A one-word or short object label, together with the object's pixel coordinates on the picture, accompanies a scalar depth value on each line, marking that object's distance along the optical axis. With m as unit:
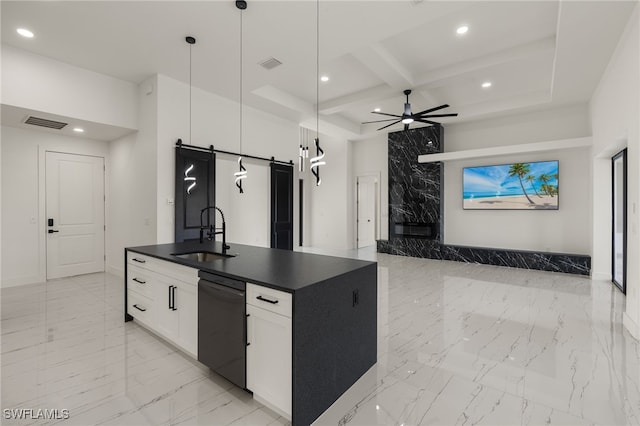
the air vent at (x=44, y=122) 4.61
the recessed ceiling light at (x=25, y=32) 3.69
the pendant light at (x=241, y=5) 3.14
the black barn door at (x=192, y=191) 5.00
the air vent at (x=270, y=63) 4.38
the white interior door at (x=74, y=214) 5.48
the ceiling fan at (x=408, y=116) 5.28
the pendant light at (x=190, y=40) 3.81
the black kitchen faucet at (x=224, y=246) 3.06
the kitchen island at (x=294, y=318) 1.74
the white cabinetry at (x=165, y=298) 2.46
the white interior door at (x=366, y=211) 9.38
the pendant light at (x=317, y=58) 3.09
